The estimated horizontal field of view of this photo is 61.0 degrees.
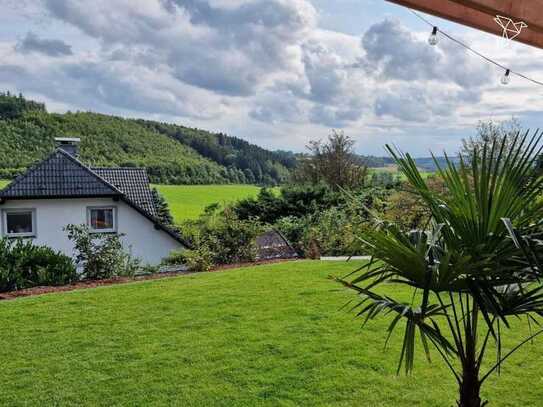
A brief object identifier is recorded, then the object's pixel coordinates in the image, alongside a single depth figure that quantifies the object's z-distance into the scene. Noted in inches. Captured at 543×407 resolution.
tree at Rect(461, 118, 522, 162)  548.0
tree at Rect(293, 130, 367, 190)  721.6
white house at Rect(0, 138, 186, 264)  492.1
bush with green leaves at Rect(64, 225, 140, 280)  291.9
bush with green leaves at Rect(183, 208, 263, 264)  333.1
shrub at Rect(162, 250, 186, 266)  365.7
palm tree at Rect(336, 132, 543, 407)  71.9
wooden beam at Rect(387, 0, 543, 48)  108.1
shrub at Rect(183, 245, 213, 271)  311.3
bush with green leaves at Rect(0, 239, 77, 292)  259.9
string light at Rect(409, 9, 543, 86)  146.6
